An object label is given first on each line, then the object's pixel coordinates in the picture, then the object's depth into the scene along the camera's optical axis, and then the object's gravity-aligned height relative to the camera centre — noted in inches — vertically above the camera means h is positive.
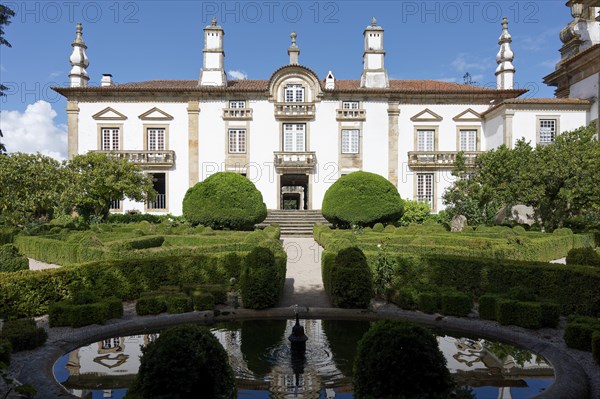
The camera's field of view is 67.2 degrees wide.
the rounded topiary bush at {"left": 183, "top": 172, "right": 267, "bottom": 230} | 820.6 -11.4
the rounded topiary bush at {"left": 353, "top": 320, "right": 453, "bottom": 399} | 160.6 -61.2
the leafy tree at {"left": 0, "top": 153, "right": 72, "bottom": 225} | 684.7 +22.9
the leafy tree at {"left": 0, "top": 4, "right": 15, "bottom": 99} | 672.9 +298.5
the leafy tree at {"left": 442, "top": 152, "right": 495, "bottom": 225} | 858.9 -4.1
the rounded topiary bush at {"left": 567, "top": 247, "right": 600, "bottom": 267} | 412.2 -55.4
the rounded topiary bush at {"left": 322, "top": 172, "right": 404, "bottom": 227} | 853.8 -5.5
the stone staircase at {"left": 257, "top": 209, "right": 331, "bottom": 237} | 928.3 -48.3
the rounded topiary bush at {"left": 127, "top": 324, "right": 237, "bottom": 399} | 155.5 -60.2
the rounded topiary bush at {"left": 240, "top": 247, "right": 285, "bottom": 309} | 340.5 -62.3
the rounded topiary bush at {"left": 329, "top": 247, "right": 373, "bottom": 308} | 343.9 -65.4
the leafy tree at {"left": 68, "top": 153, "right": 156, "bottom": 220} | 829.8 +34.1
